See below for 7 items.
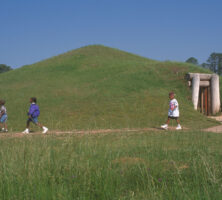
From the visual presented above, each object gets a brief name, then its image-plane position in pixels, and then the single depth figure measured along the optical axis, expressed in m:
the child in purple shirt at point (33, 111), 11.68
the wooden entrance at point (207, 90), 21.00
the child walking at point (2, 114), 12.57
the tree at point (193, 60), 98.88
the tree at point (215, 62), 91.86
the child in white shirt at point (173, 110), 12.27
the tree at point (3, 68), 89.75
